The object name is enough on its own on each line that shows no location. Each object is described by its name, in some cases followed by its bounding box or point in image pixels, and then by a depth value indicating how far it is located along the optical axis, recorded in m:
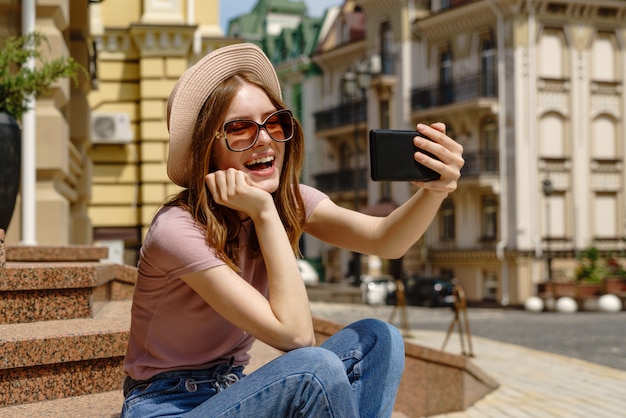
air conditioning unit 15.89
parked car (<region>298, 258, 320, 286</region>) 32.44
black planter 5.55
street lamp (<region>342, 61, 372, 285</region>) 26.86
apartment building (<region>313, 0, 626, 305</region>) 35.44
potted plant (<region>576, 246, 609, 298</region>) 30.69
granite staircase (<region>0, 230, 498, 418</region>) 3.41
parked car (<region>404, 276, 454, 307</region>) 32.38
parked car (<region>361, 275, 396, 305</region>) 31.92
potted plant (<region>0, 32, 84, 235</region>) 5.58
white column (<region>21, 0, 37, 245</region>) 8.34
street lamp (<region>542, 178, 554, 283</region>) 29.75
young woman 2.59
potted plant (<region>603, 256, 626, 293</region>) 30.05
